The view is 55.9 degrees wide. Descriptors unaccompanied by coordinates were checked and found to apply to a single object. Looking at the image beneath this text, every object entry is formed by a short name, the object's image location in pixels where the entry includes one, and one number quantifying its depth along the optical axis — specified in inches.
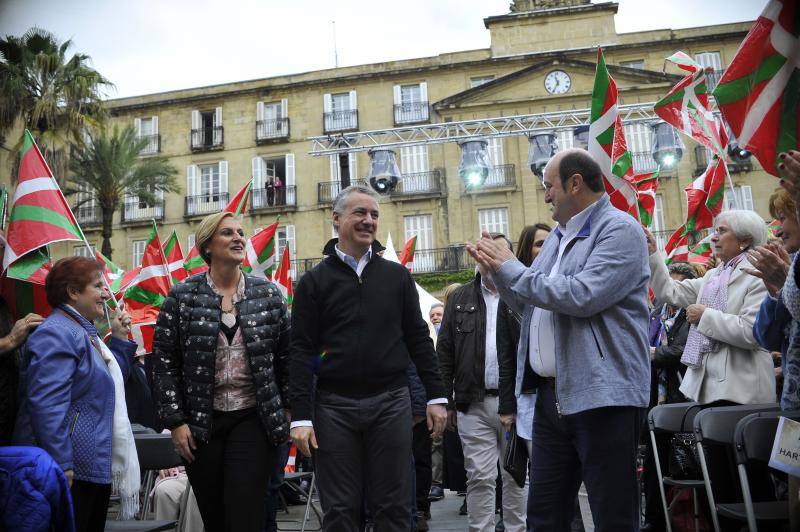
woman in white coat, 187.3
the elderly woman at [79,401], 146.6
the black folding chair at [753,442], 140.2
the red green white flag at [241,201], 383.6
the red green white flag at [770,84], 148.9
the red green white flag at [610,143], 259.3
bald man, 123.3
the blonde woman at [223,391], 154.2
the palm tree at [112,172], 1155.9
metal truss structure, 673.0
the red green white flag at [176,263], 449.4
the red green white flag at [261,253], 416.2
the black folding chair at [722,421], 159.0
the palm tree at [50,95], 797.9
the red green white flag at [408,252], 534.6
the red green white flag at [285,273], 459.5
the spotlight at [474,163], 638.5
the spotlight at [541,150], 583.5
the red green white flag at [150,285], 400.8
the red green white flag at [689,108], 347.9
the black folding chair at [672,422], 193.2
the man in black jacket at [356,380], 149.8
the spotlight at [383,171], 632.4
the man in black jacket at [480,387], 210.5
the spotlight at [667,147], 605.0
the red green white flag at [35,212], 211.0
